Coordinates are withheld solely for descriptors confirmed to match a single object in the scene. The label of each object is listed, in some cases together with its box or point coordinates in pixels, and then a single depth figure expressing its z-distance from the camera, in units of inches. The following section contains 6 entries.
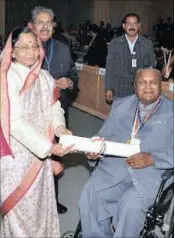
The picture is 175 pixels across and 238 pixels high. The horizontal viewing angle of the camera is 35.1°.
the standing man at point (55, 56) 75.3
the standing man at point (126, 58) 109.5
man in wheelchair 63.1
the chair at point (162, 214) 59.8
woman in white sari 58.8
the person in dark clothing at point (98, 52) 184.7
